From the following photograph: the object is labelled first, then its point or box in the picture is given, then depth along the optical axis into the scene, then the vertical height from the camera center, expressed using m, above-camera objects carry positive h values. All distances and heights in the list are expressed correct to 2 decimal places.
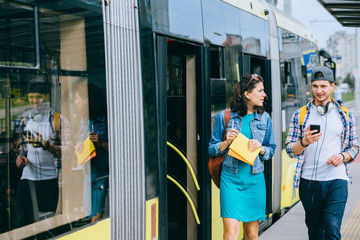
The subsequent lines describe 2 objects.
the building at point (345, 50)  193.12 +15.96
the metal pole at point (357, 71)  39.03 +1.67
